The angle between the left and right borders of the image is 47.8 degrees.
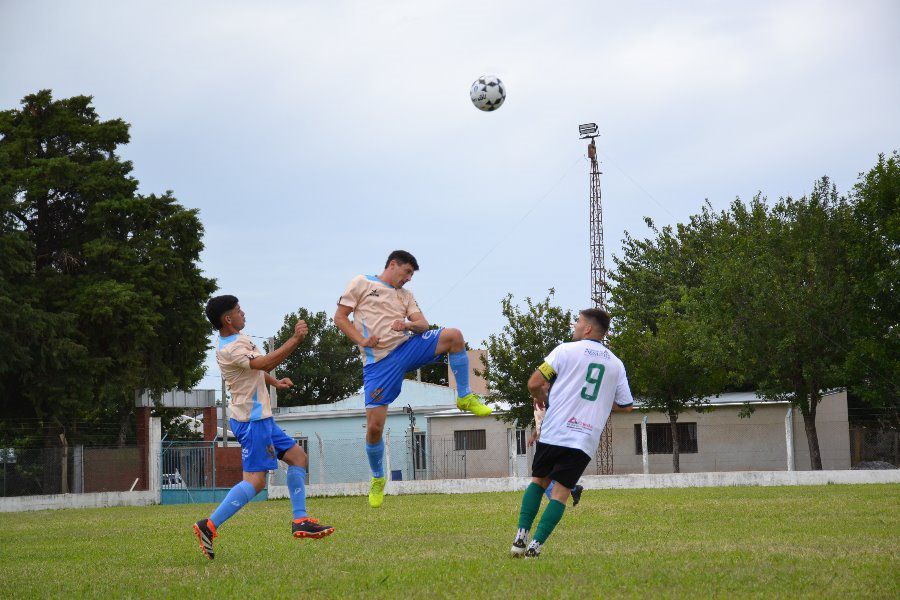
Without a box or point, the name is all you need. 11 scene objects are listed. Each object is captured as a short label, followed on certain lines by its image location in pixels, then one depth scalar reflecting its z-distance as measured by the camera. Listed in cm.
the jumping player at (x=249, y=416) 955
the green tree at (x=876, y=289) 3064
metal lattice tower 5641
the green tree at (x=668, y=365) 3916
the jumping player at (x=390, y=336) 977
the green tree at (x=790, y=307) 3438
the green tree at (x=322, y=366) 7925
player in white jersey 837
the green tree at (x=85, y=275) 3350
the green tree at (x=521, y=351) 4331
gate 3195
